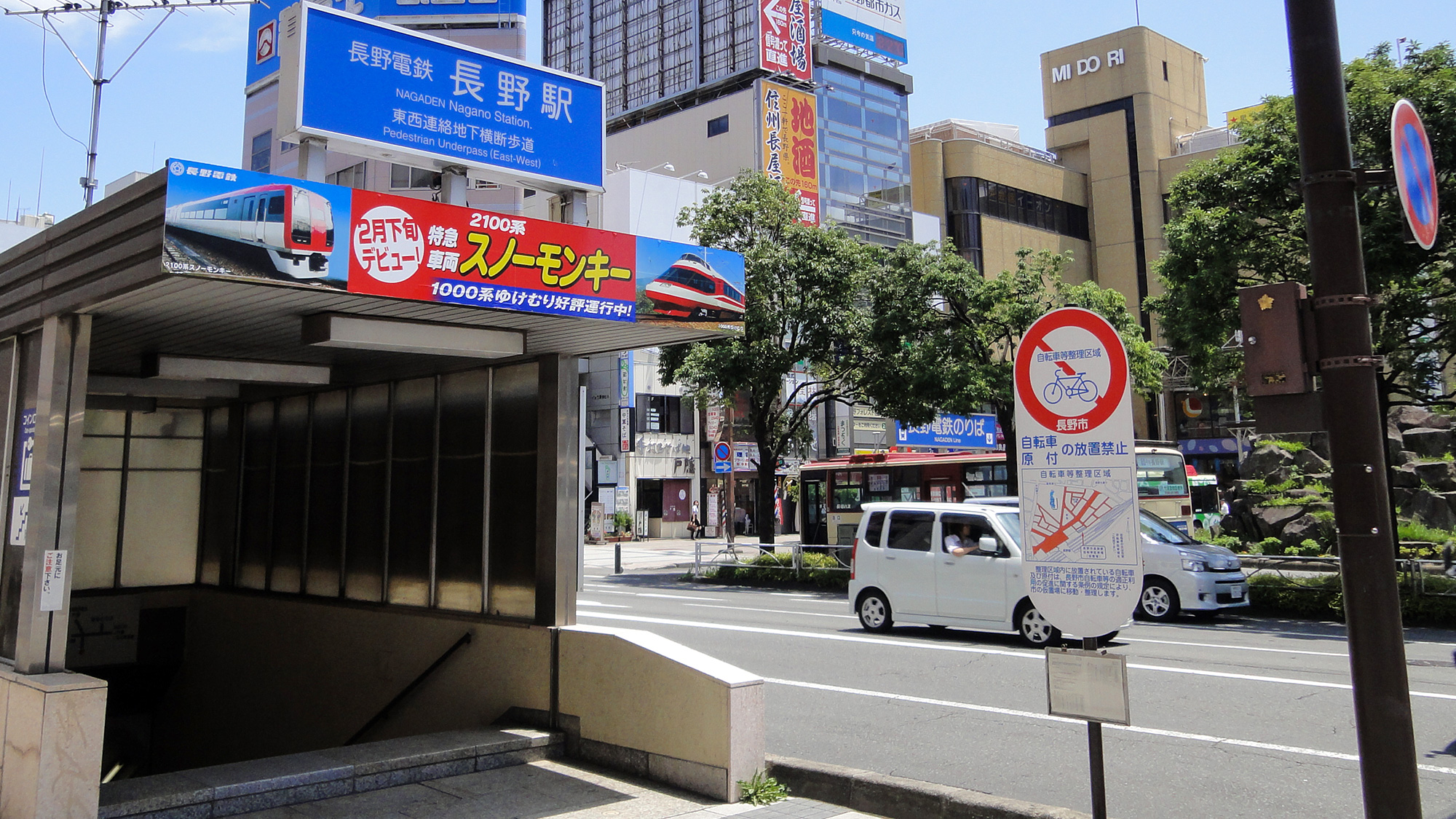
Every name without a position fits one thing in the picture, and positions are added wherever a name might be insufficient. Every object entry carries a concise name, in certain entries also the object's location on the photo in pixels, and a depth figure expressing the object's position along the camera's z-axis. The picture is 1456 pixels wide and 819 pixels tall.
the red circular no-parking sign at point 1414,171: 4.44
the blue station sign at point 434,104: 6.40
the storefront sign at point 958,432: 30.83
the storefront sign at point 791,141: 56.31
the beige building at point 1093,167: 57.84
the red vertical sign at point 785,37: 59.25
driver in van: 13.55
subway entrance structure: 5.66
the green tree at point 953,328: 22.94
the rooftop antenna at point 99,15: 18.09
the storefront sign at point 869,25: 65.12
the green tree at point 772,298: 23.95
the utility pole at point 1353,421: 4.23
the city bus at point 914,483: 23.19
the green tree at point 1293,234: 14.16
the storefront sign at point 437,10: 36.62
